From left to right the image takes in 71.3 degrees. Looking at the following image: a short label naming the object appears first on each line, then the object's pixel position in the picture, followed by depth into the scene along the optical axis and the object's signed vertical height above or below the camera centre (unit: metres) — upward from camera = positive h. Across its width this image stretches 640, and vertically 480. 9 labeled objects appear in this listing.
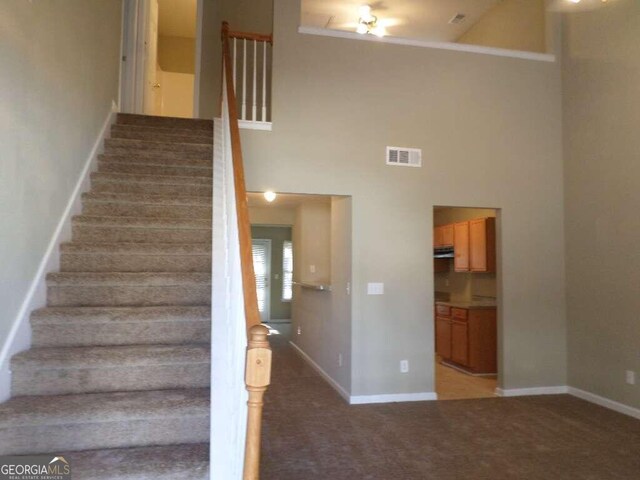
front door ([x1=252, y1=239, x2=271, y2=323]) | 10.16 +0.01
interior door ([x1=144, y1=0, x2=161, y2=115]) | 5.65 +2.79
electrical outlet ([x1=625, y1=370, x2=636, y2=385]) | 3.95 -0.92
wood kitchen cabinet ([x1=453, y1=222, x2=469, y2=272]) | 6.21 +0.37
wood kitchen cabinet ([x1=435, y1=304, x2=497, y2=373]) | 5.56 -0.84
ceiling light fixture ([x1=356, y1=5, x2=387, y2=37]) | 6.14 +3.57
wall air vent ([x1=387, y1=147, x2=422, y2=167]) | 4.54 +1.17
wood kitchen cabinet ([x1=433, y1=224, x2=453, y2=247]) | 6.75 +0.57
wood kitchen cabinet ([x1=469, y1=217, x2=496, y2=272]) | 5.71 +0.35
